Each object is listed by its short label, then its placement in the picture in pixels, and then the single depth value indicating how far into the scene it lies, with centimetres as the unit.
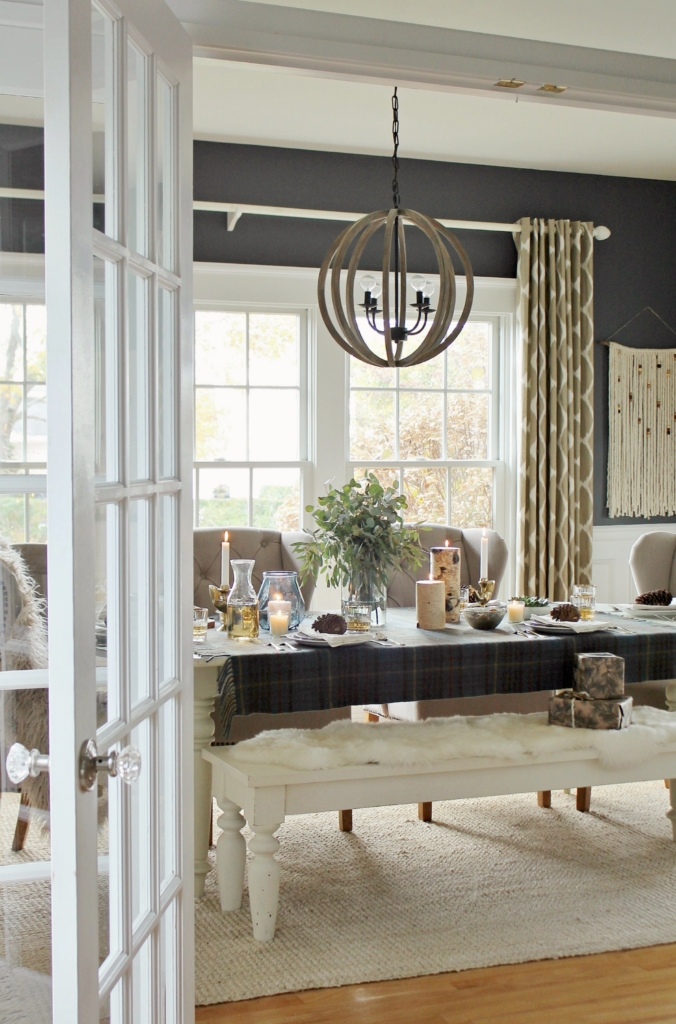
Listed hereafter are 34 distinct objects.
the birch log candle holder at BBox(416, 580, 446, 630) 310
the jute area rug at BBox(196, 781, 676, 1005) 241
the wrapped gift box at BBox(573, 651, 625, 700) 281
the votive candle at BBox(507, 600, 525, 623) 324
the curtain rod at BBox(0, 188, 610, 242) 468
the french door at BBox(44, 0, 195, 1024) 122
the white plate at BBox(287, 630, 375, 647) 278
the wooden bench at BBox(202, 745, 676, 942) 247
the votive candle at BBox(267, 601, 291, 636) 297
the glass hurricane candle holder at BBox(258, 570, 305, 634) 304
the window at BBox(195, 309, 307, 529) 511
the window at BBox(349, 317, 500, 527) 536
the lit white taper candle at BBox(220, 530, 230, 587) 312
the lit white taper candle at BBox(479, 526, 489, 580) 336
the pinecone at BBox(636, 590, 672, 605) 346
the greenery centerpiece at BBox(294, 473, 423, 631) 307
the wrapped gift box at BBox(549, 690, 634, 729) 281
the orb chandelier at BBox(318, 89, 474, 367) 322
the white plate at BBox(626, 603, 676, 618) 333
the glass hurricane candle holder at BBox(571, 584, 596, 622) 320
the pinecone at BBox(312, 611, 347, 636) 288
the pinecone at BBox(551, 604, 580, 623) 313
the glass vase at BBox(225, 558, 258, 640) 294
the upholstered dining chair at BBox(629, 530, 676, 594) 419
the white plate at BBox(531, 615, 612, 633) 301
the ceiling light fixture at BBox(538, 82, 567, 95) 218
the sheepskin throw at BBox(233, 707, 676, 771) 256
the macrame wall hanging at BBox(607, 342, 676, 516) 560
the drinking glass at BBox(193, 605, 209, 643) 288
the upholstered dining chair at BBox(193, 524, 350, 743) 379
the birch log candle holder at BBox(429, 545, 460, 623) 321
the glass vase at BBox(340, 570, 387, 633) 299
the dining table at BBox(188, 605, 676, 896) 271
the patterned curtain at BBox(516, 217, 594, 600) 535
